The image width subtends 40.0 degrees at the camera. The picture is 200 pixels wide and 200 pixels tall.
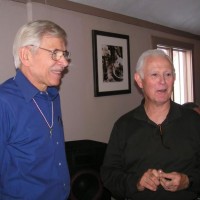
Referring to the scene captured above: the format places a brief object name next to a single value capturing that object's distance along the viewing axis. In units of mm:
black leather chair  2035
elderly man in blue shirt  1248
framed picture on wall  2891
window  4744
